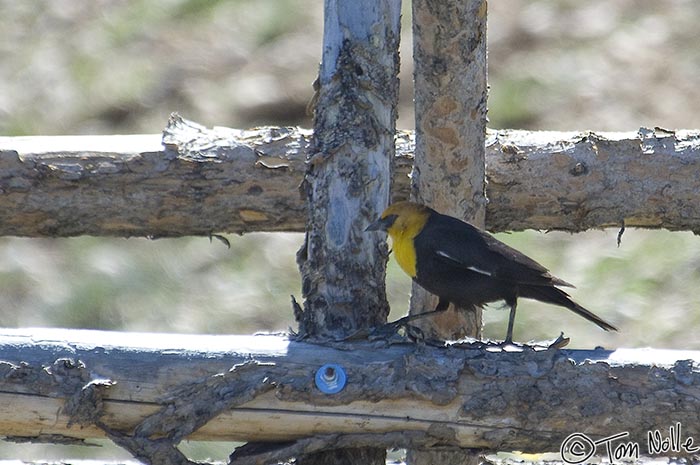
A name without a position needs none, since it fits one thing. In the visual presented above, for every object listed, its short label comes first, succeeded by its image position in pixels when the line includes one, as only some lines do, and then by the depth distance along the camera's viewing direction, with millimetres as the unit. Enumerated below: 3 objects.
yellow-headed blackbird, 8930
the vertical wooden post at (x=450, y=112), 8609
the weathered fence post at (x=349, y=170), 8320
